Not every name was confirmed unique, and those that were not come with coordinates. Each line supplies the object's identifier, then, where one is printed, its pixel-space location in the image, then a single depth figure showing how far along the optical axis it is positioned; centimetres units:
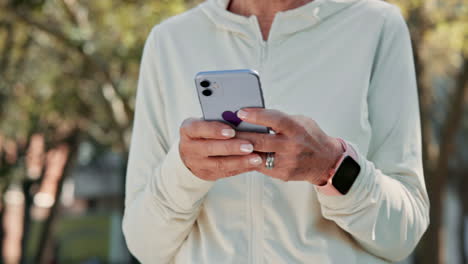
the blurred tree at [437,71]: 1005
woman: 184
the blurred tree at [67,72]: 1038
